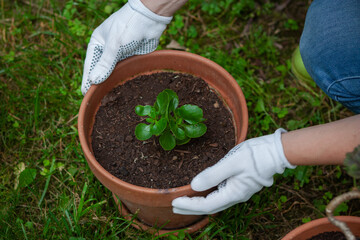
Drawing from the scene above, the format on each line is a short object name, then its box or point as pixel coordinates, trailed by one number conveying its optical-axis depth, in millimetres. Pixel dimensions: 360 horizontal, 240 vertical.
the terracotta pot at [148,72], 1240
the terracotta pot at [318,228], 1229
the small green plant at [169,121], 1242
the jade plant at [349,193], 837
